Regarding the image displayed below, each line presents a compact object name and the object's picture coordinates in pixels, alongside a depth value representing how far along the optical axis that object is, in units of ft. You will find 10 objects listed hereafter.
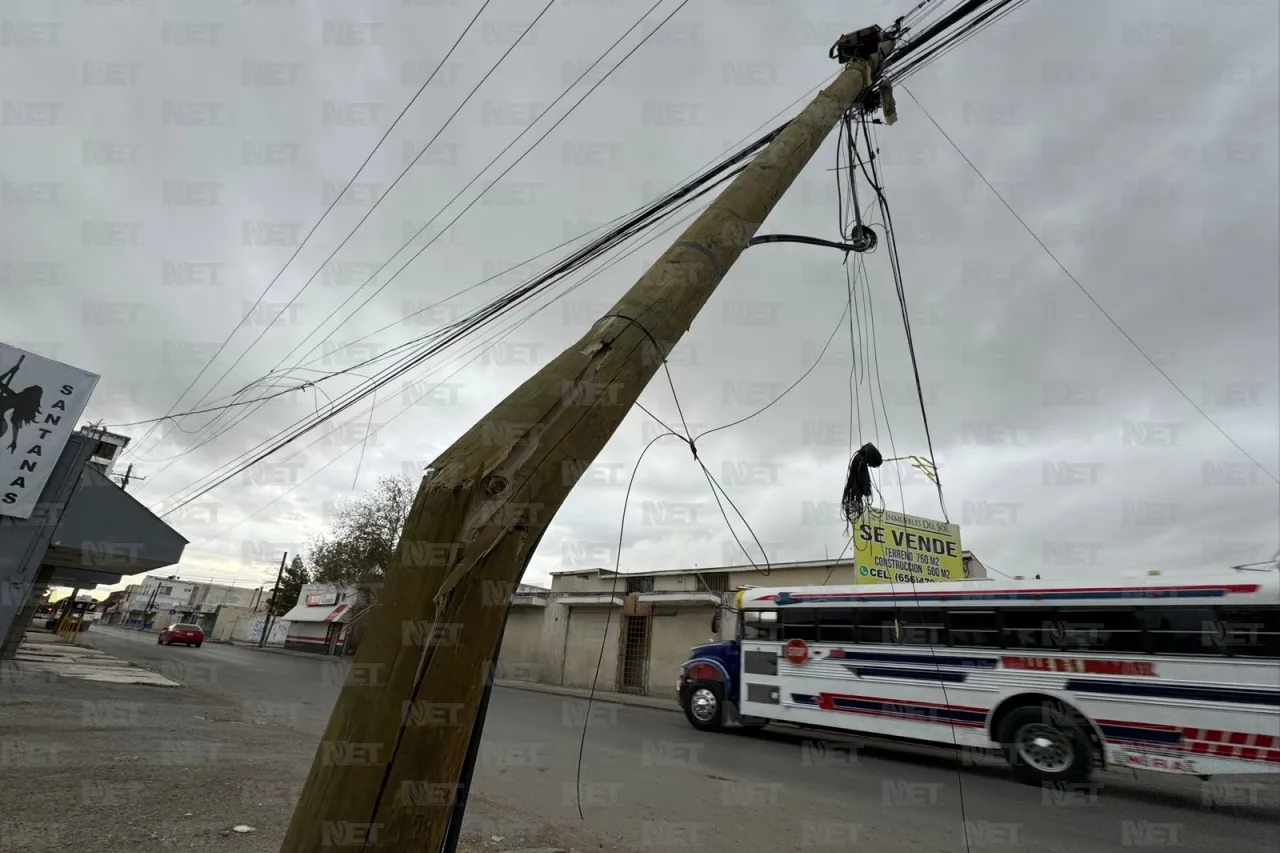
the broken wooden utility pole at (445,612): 3.87
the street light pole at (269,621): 146.29
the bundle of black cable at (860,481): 24.66
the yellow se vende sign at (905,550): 48.93
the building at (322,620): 123.13
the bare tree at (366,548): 106.22
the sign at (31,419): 30.66
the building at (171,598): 250.78
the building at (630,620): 70.18
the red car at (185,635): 106.32
